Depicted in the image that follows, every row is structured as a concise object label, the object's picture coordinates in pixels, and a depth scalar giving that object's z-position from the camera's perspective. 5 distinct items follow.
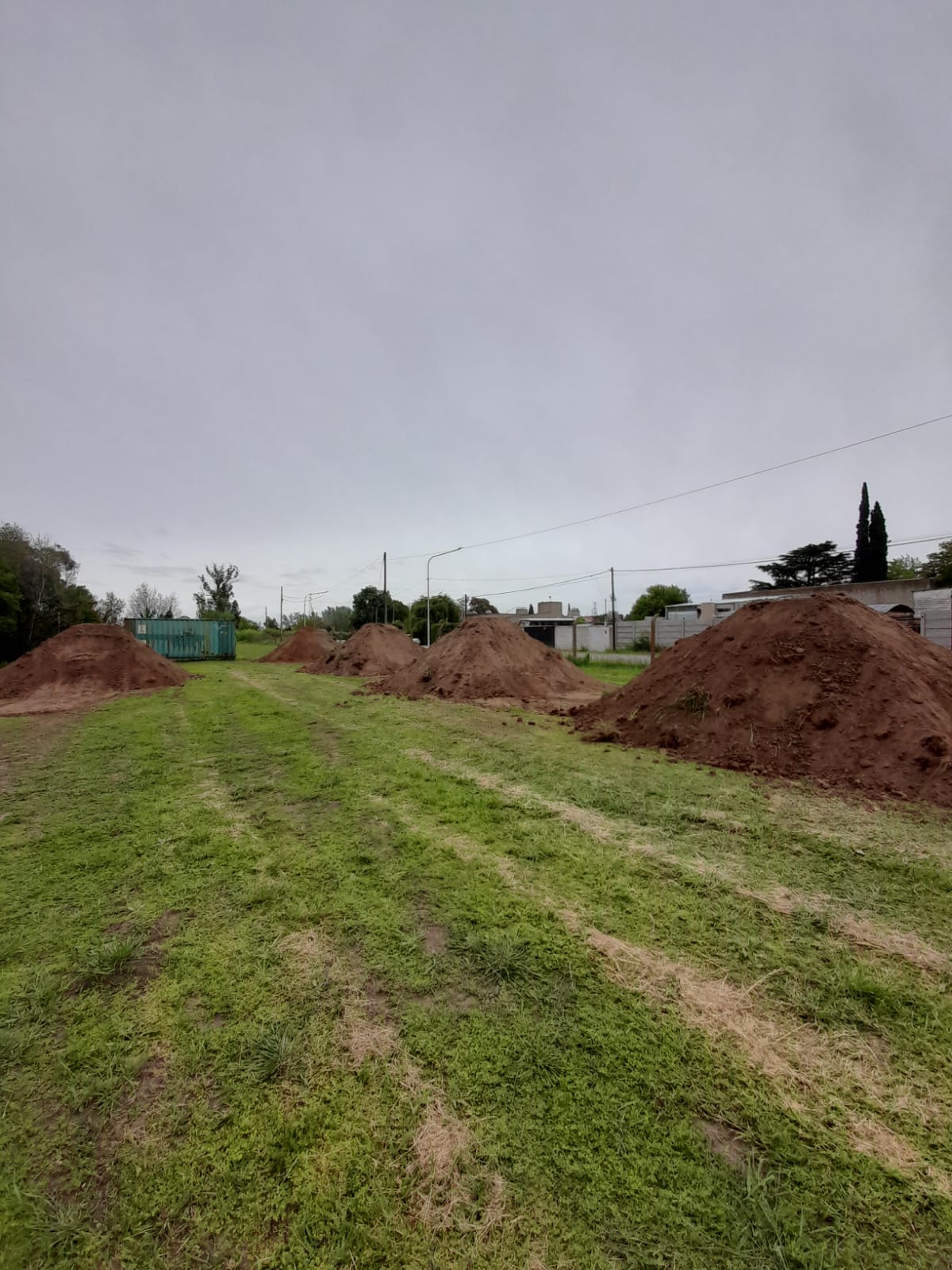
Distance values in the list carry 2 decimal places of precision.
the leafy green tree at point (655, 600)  56.34
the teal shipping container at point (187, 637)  27.14
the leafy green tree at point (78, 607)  32.47
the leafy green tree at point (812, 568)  46.16
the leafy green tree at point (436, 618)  49.72
